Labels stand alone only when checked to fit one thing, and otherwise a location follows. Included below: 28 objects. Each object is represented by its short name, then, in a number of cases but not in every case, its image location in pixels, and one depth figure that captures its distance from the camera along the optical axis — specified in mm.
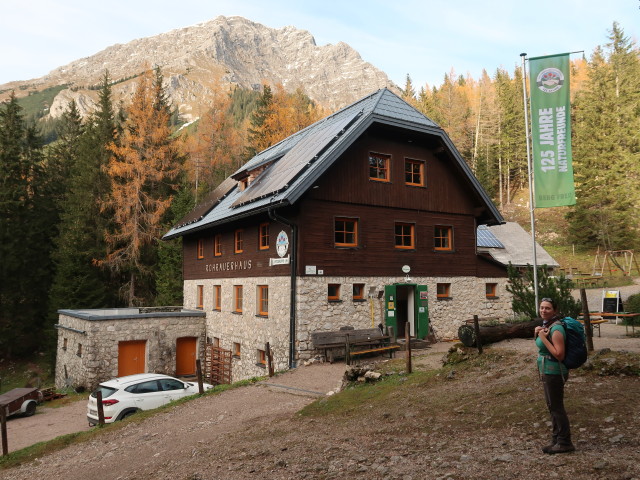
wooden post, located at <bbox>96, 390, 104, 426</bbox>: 14055
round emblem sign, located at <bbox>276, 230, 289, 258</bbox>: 17734
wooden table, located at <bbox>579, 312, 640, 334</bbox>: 15469
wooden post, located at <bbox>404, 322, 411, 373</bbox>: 12253
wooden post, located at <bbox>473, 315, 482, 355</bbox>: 11140
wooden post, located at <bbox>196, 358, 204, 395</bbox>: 15151
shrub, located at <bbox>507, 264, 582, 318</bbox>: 13289
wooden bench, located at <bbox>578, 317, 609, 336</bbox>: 14852
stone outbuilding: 22047
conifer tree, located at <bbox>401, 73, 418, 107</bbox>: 73188
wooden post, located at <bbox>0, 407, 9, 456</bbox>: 12955
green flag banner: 14938
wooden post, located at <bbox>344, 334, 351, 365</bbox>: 16469
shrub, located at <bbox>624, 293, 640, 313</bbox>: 20194
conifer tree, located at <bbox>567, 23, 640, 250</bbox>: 39875
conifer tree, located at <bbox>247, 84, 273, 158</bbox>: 45156
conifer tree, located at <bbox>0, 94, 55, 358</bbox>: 34906
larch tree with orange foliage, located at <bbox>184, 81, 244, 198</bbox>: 47844
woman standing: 5638
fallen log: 11516
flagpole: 14266
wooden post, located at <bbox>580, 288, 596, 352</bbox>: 10403
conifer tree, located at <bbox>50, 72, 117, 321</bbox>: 33812
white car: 14898
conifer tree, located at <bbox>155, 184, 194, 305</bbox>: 33781
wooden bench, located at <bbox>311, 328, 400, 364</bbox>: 16969
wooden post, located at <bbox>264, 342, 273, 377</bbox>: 16203
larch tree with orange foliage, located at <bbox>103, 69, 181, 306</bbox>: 34188
